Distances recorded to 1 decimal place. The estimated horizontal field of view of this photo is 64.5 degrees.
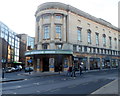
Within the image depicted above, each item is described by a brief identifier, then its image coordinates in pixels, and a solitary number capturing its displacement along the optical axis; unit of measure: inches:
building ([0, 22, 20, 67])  1323.6
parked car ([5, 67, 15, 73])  949.3
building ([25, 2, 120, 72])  843.3
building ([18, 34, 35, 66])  1883.7
